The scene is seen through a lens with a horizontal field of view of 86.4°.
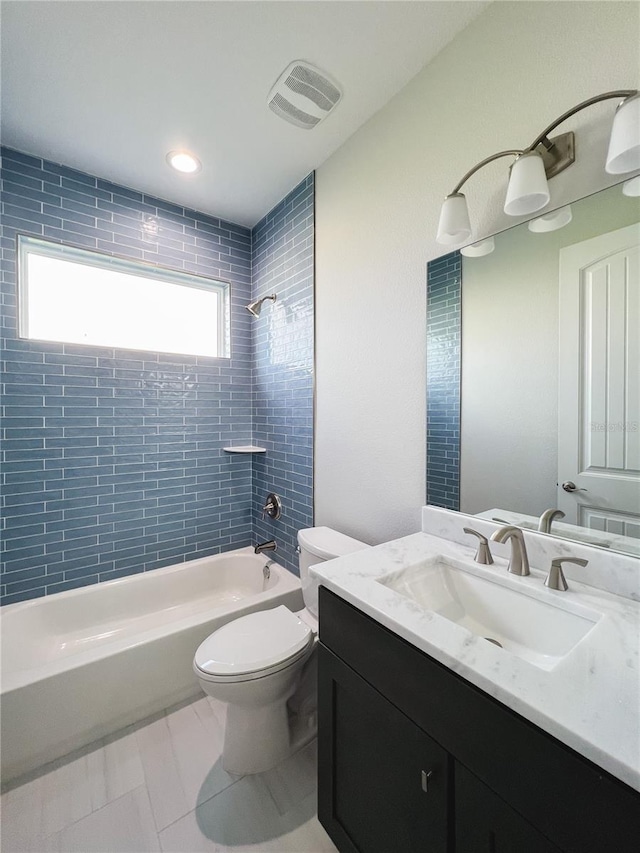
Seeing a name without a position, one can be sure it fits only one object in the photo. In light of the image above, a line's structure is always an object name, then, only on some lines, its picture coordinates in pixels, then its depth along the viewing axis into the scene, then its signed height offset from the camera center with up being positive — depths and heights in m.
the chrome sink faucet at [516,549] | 0.94 -0.37
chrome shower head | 2.29 +0.77
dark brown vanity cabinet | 0.49 -0.63
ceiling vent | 1.38 +1.41
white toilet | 1.21 -0.93
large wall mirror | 0.88 +0.14
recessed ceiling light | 1.85 +1.45
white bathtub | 1.31 -1.10
